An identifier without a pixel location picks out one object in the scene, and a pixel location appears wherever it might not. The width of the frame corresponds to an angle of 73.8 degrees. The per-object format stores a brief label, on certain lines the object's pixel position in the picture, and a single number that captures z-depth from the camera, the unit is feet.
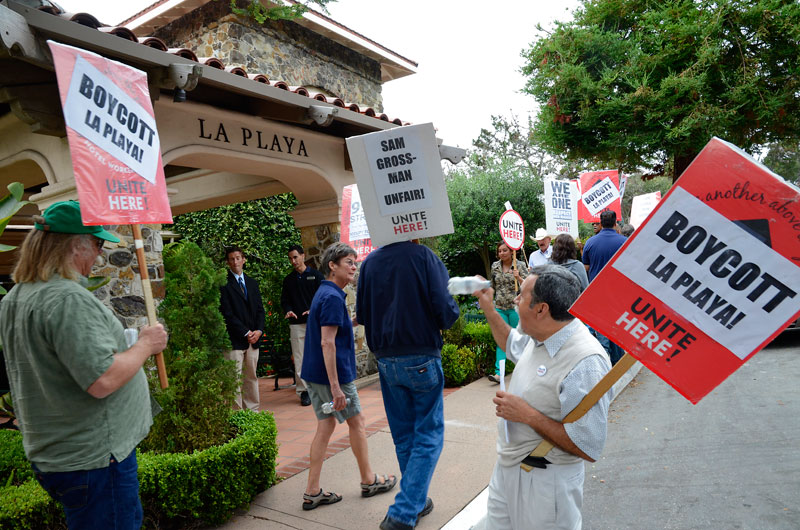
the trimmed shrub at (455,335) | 25.08
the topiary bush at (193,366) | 12.17
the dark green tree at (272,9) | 32.68
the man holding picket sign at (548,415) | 6.46
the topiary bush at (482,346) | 25.34
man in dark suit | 19.75
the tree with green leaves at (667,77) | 36.52
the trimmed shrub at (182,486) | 10.07
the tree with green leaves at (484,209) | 59.16
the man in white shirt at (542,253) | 27.59
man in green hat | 6.53
